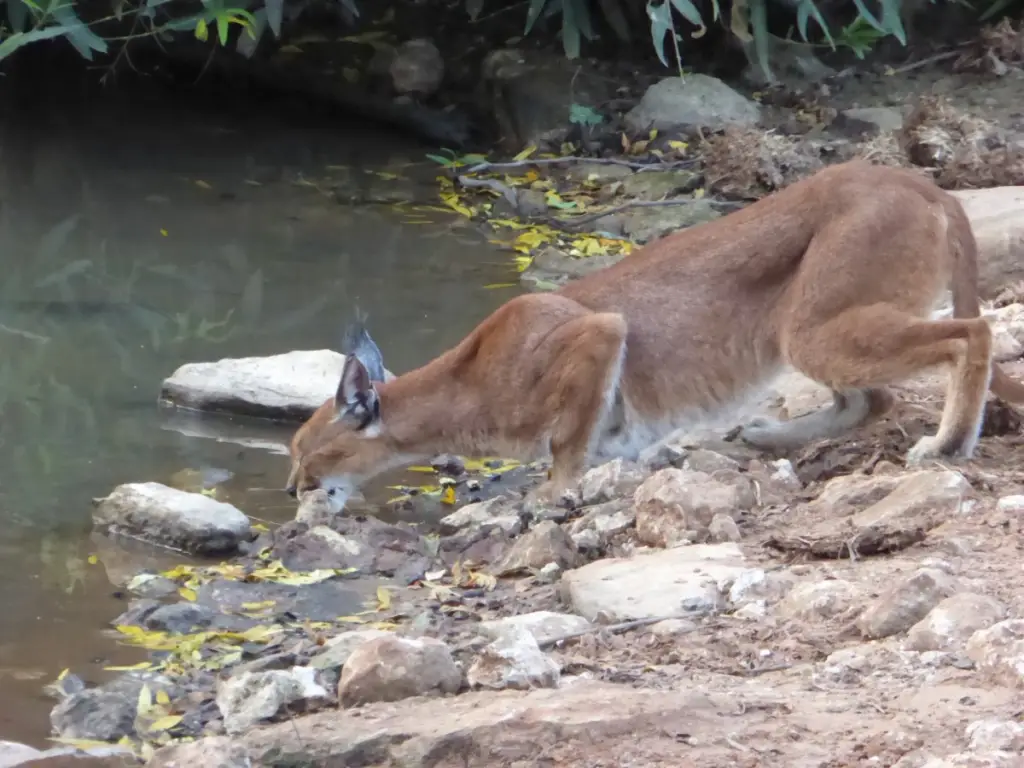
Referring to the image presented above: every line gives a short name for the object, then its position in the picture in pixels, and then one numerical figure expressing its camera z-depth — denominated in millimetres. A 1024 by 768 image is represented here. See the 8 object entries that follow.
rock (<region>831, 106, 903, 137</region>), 23937
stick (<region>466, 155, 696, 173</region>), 23609
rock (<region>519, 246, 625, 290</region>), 19609
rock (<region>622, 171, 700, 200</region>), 22734
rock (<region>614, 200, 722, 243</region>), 21156
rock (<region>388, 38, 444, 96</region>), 28687
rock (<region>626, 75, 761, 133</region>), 24625
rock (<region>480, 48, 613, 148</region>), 26047
